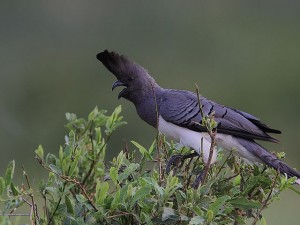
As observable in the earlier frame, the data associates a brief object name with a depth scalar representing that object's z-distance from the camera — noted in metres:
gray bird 7.13
